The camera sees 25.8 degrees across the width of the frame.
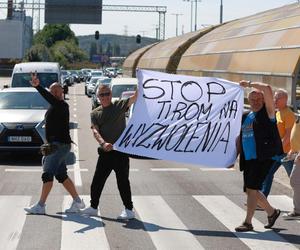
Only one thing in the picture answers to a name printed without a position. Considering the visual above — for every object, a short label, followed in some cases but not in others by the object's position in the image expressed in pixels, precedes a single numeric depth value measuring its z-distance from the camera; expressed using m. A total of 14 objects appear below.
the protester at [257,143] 7.79
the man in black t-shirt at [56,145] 8.80
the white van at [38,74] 24.62
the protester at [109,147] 8.35
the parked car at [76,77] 77.51
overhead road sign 67.19
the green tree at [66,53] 128.75
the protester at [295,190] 8.91
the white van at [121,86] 26.01
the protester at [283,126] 9.30
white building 111.75
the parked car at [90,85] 44.56
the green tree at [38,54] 93.75
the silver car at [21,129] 13.92
